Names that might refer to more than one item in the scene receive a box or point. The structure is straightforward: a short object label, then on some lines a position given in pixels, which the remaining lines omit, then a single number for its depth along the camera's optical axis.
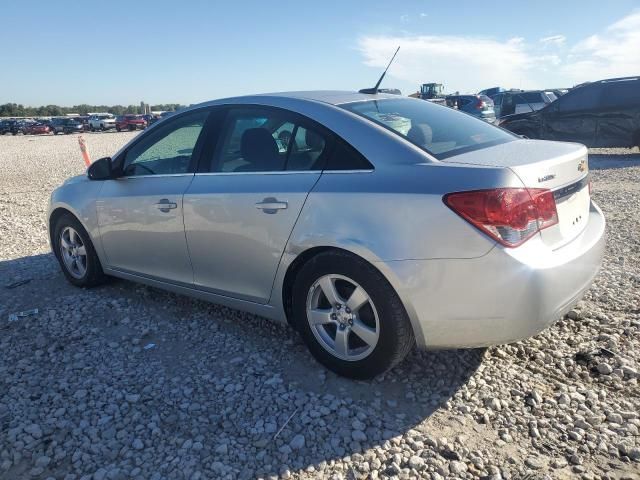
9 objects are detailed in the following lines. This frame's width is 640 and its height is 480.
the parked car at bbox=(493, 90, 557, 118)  18.98
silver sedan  2.59
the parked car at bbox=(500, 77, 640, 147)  12.48
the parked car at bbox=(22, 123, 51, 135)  49.09
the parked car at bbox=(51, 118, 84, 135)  49.28
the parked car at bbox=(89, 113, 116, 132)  48.12
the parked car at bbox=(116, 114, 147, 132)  47.22
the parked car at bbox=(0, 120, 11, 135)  51.03
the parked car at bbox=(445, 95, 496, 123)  22.62
